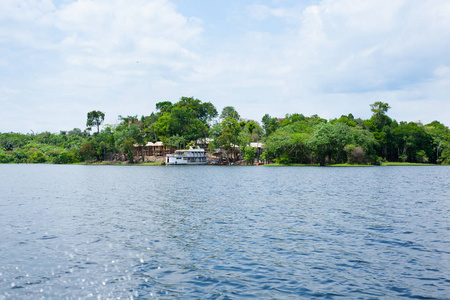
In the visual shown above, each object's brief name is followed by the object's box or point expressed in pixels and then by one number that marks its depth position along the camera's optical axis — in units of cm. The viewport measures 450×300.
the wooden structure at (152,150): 14962
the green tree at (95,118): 16275
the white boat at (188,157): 13395
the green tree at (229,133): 12350
